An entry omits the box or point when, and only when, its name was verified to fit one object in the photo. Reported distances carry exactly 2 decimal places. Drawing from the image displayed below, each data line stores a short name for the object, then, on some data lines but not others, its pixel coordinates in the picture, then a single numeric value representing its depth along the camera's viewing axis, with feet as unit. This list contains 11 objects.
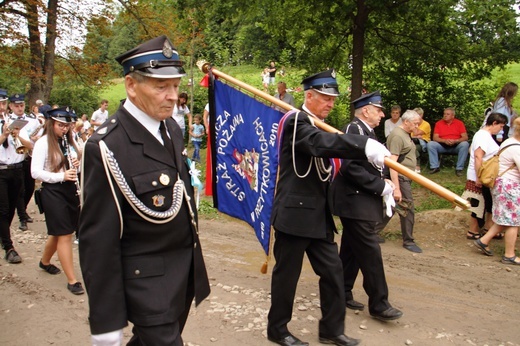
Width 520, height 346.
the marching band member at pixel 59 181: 17.83
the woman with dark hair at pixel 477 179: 24.68
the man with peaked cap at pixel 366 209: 15.49
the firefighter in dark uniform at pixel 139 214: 8.43
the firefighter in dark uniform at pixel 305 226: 13.71
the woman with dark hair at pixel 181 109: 41.25
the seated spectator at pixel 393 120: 35.47
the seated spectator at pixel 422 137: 37.01
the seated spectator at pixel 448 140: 35.37
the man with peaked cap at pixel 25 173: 26.55
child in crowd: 46.17
